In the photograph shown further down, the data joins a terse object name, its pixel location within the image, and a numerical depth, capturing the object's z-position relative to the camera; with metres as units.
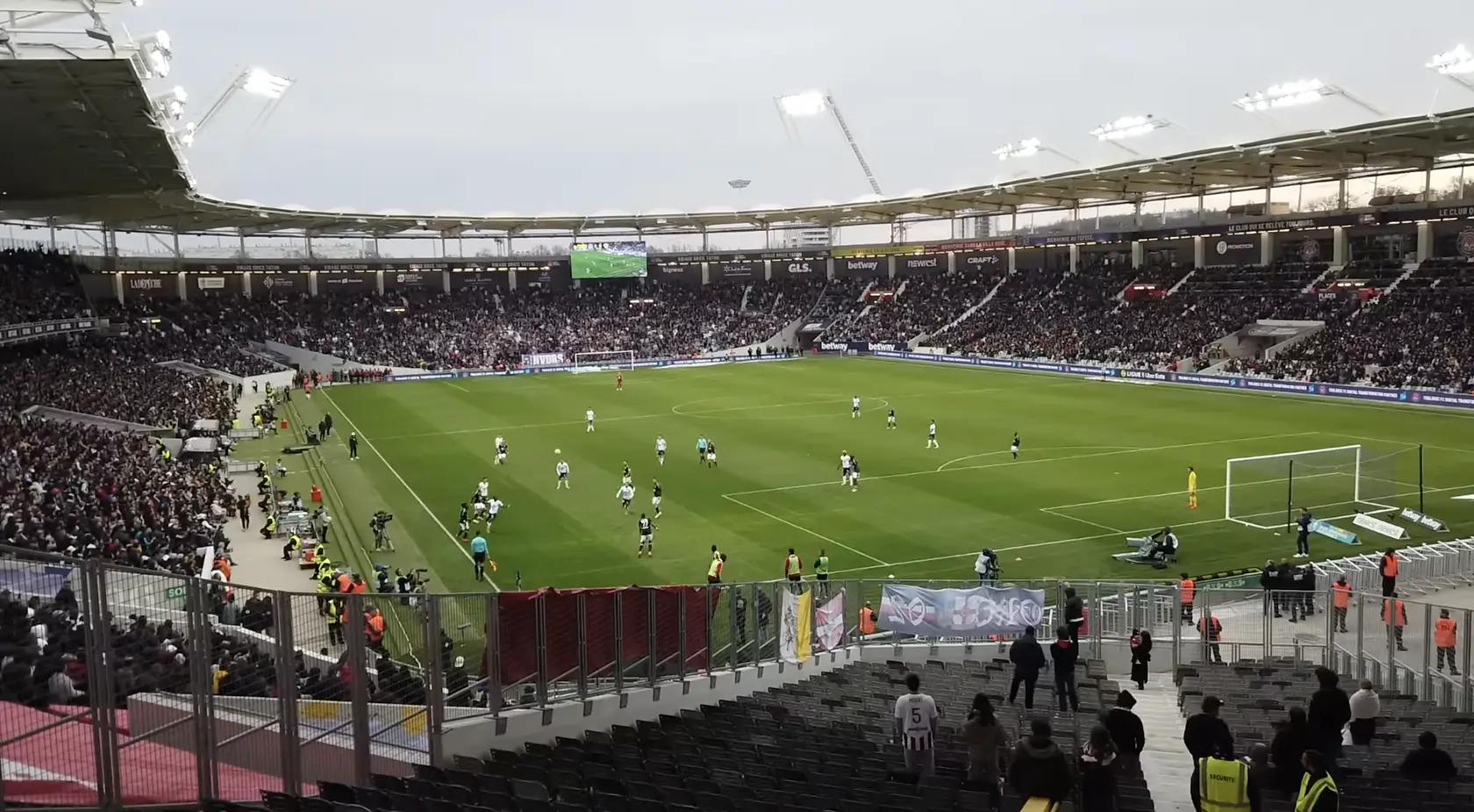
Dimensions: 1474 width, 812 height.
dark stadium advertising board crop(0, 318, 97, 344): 48.16
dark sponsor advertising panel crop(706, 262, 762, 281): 113.25
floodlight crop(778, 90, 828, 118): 100.31
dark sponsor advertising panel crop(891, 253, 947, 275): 105.06
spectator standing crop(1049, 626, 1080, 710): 12.91
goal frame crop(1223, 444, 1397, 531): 30.21
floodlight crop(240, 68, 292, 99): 60.75
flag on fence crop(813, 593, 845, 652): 18.56
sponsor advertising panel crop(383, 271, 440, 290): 100.56
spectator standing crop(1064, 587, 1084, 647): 17.08
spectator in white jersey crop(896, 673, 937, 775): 10.36
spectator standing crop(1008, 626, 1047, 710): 13.14
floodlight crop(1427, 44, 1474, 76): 49.47
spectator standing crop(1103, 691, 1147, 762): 9.61
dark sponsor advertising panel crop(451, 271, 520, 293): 105.19
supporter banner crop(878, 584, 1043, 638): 19.14
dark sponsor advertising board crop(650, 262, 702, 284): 112.00
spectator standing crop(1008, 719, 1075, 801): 8.19
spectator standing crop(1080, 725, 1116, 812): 8.18
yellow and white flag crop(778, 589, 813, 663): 17.48
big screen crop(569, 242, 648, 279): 98.81
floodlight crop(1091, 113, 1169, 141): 65.10
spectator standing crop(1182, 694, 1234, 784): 8.82
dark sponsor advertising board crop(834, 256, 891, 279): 111.69
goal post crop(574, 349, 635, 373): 87.81
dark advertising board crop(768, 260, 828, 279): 111.25
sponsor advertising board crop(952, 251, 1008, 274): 100.06
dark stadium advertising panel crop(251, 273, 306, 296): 95.19
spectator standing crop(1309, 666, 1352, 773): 9.53
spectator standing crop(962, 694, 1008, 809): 9.49
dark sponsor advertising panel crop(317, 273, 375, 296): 98.44
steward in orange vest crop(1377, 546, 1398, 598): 20.52
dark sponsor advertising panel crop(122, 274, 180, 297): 85.69
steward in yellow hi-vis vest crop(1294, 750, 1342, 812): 7.34
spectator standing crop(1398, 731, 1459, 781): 8.94
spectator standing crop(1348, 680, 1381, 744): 10.73
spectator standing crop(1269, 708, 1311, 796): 8.95
